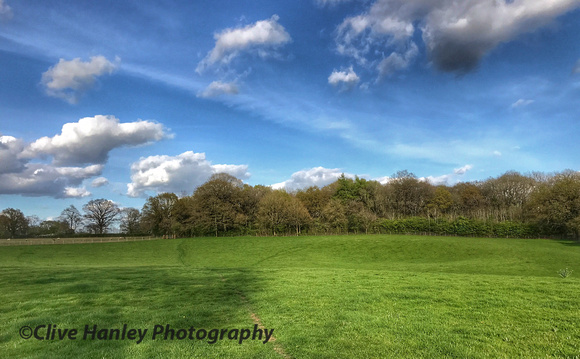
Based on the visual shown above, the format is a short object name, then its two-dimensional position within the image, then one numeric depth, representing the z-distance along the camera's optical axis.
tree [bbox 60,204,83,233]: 112.38
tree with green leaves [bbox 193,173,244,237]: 75.69
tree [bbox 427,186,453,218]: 95.00
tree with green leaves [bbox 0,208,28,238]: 99.21
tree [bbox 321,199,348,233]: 81.12
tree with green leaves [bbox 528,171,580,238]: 59.84
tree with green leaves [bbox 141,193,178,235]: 86.54
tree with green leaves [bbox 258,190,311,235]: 77.00
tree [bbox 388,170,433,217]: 99.38
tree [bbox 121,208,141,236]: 111.88
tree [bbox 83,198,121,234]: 105.38
